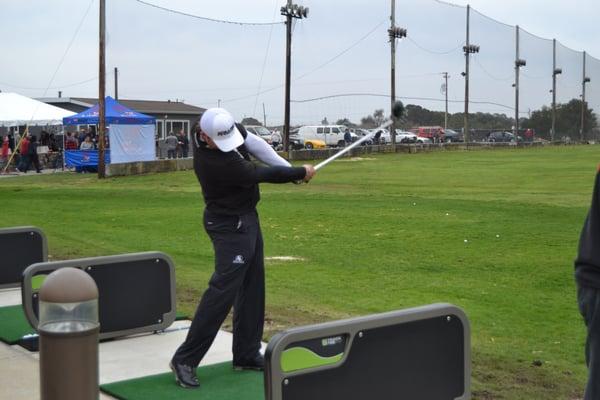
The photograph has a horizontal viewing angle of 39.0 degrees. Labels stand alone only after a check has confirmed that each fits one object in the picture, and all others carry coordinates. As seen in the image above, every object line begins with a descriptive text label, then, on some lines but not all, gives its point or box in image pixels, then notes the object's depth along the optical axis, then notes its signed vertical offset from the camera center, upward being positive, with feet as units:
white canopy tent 114.93 +5.80
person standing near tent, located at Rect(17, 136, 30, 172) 115.96 -0.17
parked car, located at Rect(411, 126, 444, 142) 264.93 +7.23
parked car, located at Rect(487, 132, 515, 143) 281.95 +6.01
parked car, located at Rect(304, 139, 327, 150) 188.40 +2.31
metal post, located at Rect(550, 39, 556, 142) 310.90 +29.41
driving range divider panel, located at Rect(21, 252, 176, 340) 20.83 -3.50
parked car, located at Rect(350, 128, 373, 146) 199.10 +5.37
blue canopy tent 107.34 +2.40
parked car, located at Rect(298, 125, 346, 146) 204.33 +4.98
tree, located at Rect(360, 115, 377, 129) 161.97 +6.61
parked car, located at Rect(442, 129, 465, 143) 274.98 +6.24
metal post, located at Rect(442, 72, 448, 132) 247.50 +21.15
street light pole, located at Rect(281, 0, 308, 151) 141.08 +17.01
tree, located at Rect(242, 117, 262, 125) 163.22 +6.96
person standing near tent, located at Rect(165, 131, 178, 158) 131.95 +1.57
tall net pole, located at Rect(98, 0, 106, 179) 101.91 +9.04
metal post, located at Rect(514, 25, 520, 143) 277.64 +26.21
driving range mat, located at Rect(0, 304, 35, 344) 22.21 -4.74
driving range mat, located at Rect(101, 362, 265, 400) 17.54 -4.97
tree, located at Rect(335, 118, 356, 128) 195.70 +7.74
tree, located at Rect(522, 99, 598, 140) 341.82 +14.16
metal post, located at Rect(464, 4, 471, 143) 232.32 +18.78
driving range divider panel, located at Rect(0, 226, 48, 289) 27.04 -3.03
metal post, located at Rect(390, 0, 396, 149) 189.37 +22.57
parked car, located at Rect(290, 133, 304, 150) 181.71 +2.51
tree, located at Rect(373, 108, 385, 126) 166.81 +8.43
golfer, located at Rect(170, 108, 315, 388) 17.42 -1.28
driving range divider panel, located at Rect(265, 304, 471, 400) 13.30 -3.41
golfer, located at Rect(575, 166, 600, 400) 9.98 -1.60
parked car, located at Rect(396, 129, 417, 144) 237.25 +5.02
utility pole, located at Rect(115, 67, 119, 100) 118.05 +10.61
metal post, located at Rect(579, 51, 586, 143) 336.70 +19.02
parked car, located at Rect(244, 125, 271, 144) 179.47 +5.08
